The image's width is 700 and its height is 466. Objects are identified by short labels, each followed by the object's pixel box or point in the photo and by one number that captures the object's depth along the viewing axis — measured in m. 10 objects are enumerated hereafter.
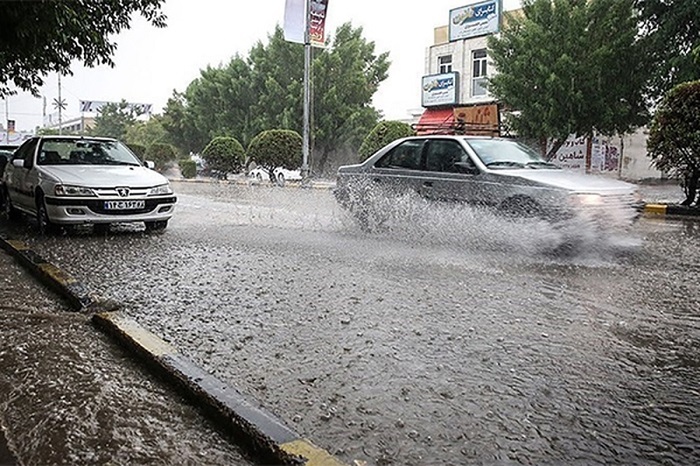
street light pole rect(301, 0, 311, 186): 25.23
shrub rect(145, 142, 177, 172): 43.28
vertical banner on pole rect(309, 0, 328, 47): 24.22
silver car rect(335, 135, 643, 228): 7.55
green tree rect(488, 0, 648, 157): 23.44
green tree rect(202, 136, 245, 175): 32.75
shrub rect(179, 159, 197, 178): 38.34
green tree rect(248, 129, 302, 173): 30.28
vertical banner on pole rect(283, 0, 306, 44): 23.77
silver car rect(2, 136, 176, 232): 8.85
